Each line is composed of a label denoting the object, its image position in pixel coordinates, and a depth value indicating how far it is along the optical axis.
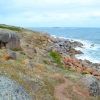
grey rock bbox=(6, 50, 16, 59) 13.81
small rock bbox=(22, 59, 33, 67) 12.89
